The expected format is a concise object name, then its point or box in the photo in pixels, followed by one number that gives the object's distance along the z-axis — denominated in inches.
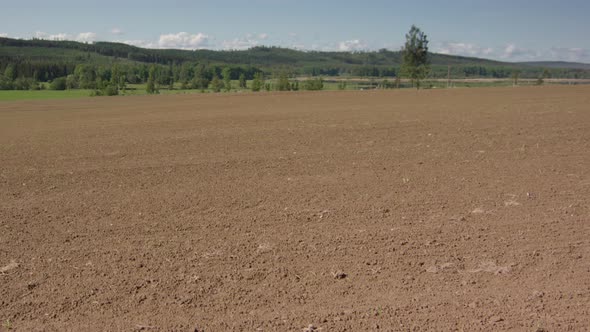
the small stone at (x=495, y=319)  223.6
